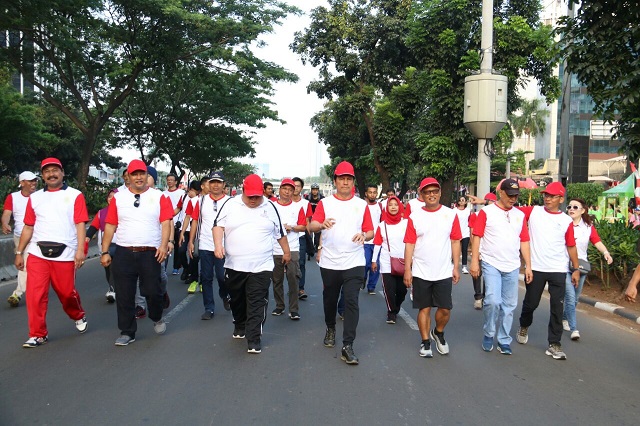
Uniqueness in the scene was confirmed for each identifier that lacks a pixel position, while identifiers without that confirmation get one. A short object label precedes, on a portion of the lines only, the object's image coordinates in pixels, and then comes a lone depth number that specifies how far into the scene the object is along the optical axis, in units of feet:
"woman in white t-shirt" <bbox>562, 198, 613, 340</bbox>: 22.15
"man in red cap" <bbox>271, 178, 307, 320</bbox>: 24.95
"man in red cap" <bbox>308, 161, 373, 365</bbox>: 18.16
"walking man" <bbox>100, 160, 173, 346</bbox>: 18.99
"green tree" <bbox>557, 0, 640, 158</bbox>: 26.32
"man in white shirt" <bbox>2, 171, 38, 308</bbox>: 25.72
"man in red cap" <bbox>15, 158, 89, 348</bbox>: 18.95
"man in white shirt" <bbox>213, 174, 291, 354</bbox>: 18.78
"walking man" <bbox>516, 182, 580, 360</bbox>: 19.70
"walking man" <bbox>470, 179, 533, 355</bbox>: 19.31
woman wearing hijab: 23.95
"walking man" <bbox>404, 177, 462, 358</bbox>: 18.31
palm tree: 221.05
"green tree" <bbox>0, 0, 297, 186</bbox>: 57.11
